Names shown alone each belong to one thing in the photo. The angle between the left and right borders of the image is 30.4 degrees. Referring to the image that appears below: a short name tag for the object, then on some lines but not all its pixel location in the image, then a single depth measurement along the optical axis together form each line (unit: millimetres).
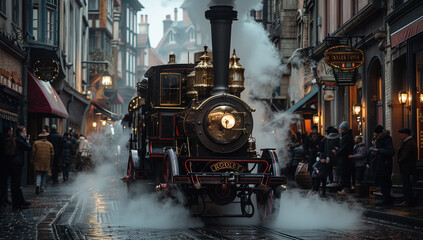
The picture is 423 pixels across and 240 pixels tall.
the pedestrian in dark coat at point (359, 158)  19062
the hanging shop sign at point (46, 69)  23625
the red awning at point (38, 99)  25250
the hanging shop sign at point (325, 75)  24728
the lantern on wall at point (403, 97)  19016
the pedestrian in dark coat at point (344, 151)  18906
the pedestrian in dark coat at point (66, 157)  26859
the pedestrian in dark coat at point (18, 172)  15226
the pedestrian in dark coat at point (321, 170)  18250
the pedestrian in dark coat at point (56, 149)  25270
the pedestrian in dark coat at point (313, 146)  21578
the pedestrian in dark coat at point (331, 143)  19078
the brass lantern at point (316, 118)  30953
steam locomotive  12312
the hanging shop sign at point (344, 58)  21266
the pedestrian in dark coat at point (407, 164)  14992
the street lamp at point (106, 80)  48469
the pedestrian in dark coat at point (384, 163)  15438
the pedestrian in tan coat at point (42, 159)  20703
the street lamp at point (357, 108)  24488
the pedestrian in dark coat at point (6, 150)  15273
